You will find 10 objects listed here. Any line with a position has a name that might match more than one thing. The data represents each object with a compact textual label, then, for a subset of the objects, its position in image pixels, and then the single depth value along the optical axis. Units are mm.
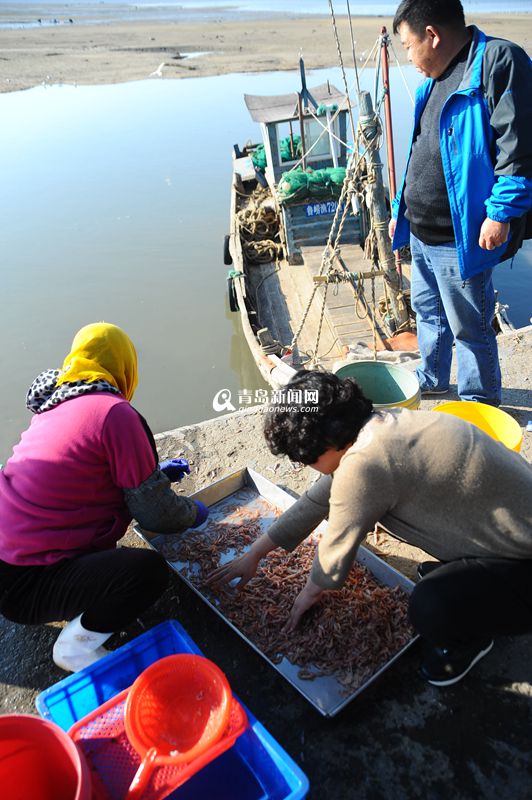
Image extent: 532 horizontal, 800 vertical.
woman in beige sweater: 1833
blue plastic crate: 1856
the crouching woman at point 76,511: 2299
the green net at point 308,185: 8148
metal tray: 2242
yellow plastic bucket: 2967
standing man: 2863
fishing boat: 6125
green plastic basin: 3367
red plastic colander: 1738
